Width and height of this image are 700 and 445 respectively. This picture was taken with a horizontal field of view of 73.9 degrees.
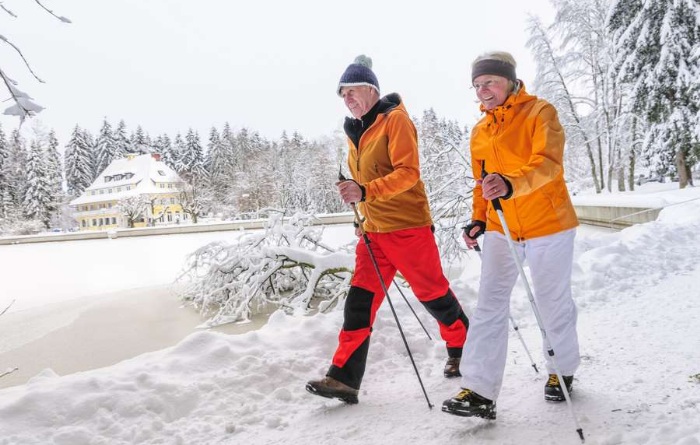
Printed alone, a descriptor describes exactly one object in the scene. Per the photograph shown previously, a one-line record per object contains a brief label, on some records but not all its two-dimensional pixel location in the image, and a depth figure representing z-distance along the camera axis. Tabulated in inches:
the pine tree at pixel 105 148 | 2541.8
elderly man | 105.7
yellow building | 2063.2
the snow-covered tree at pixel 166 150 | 2659.9
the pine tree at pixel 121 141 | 2584.2
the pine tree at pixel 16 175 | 1956.7
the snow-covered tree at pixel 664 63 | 610.9
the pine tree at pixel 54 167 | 2107.5
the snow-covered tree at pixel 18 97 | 91.4
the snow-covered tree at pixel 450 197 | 388.8
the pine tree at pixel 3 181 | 1791.3
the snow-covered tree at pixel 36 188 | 1980.8
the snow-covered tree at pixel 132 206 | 2018.9
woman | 90.1
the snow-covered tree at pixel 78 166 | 2434.8
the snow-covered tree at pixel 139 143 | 2674.7
